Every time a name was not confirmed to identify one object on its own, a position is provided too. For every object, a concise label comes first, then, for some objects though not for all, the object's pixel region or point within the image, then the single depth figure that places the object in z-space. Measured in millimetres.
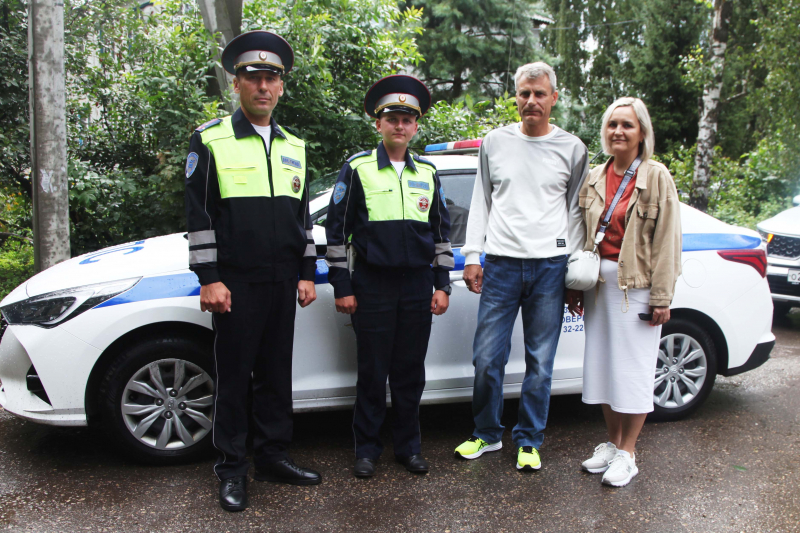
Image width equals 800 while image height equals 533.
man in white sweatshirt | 3273
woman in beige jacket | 3064
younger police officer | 3178
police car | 3186
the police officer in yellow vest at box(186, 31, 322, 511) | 2840
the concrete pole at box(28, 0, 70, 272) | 4926
